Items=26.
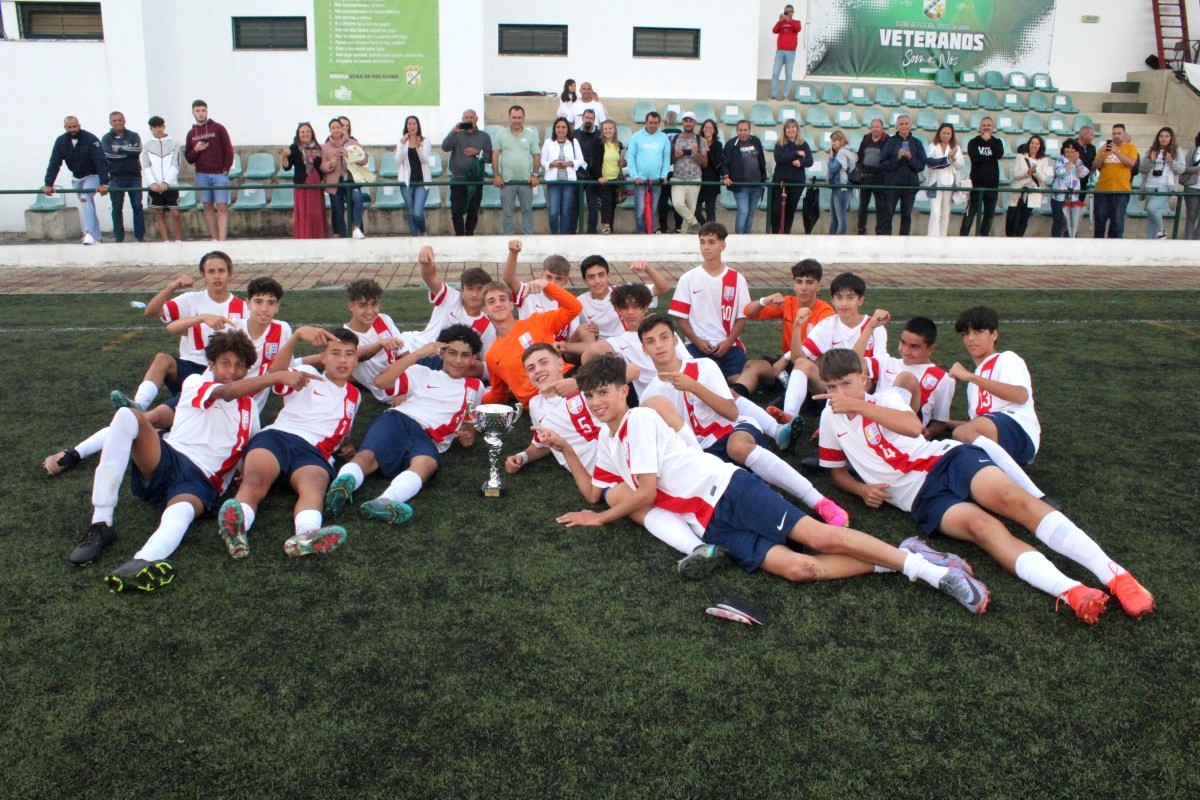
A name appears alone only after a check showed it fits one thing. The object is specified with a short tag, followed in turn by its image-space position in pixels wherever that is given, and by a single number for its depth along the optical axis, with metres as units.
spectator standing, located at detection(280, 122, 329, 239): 12.84
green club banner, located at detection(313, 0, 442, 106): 15.85
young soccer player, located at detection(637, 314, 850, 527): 4.75
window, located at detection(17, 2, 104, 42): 15.52
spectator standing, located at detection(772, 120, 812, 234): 13.39
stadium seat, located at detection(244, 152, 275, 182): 15.76
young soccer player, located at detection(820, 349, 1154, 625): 3.79
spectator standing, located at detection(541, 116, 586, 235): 13.21
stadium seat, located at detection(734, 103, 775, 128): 17.34
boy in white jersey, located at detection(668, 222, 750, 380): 6.83
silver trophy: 4.97
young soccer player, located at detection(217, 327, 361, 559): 4.21
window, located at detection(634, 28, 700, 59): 17.83
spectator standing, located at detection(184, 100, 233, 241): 12.95
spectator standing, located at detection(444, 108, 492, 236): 13.14
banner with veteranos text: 18.94
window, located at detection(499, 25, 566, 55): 17.73
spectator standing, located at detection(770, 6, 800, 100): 17.62
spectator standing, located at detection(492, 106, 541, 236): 13.34
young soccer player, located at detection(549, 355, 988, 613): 3.93
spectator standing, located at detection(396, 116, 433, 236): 13.04
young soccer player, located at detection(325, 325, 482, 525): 4.93
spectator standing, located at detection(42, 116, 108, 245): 12.91
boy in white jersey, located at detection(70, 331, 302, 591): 4.12
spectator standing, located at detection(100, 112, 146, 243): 12.95
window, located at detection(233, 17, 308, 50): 16.11
